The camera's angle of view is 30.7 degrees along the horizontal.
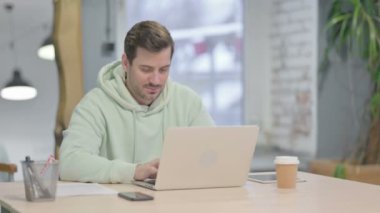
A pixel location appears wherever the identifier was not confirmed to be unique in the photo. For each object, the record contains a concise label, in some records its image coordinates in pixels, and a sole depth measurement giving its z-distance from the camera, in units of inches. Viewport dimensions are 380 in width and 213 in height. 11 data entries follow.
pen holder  76.6
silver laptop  81.6
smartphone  76.0
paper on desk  80.4
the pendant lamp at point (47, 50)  151.3
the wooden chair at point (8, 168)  117.6
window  172.9
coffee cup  87.5
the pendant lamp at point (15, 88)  148.7
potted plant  164.4
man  90.8
